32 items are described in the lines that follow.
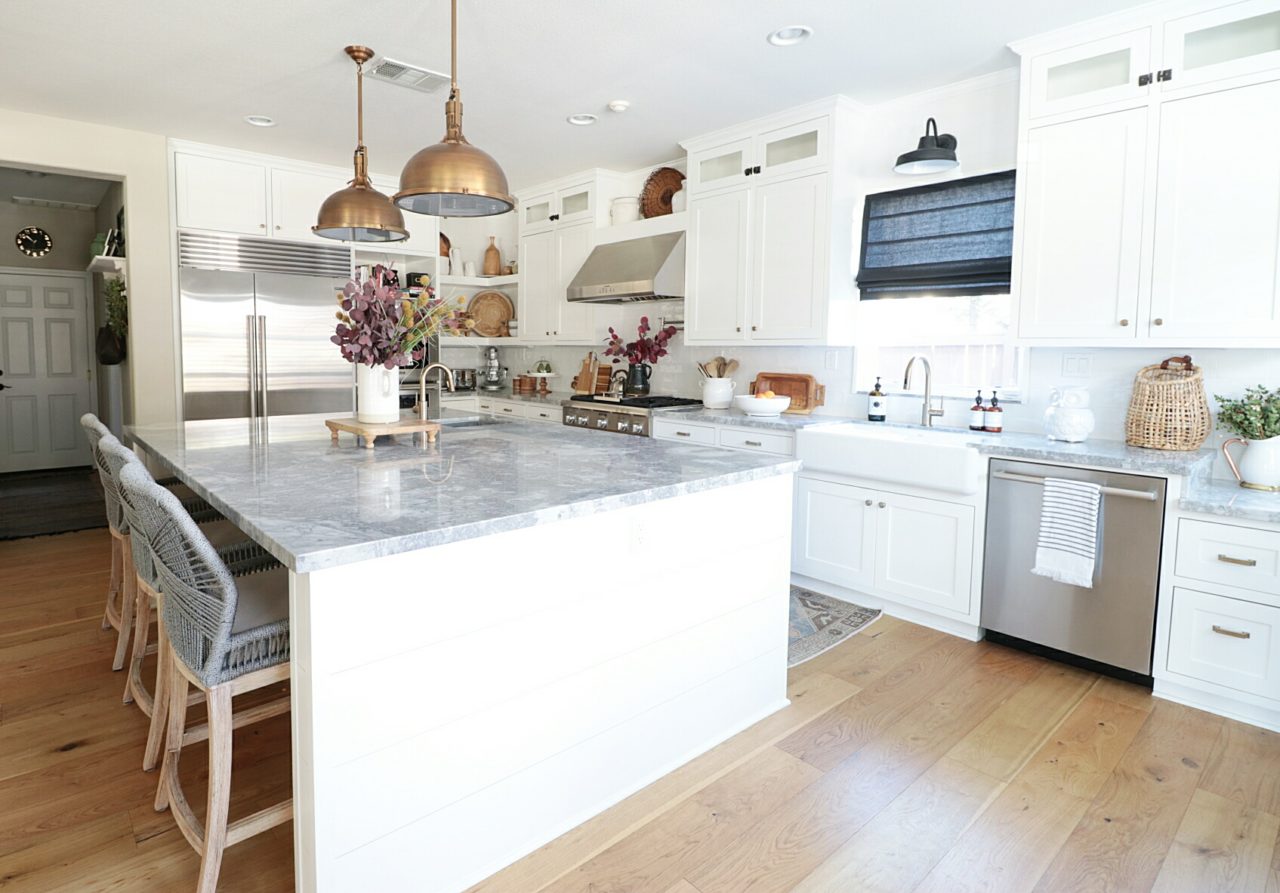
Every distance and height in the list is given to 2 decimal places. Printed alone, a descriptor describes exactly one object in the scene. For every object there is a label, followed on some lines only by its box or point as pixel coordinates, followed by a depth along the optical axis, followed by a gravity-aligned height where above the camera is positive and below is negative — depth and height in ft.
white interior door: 22.85 -0.08
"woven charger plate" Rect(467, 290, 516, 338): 21.27 +1.83
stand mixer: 21.77 +0.10
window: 12.05 +0.72
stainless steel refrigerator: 16.25 +0.96
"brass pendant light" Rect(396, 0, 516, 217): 6.99 +1.94
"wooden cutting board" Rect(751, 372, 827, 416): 14.30 -0.13
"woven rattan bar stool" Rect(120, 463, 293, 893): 5.15 -1.94
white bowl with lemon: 13.47 -0.42
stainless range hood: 15.44 +2.29
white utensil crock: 15.23 -0.25
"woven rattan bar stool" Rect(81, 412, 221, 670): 8.56 -1.82
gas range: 15.15 -0.70
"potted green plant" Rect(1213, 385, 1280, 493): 8.73 -0.50
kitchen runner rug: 10.34 -3.63
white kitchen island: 4.91 -2.02
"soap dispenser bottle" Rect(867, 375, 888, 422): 13.01 -0.39
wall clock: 22.81 +3.87
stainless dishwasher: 8.81 -2.47
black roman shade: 11.58 +2.39
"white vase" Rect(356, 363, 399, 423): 8.86 -0.23
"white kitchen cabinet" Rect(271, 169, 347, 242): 17.04 +4.02
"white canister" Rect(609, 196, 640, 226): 17.10 +3.89
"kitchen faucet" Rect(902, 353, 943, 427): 12.32 -0.33
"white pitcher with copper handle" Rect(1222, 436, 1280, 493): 8.89 -0.89
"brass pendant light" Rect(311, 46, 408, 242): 9.49 +2.09
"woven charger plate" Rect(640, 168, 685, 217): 16.67 +4.27
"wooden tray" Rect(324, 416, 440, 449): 8.54 -0.64
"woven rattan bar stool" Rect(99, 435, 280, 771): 6.74 -1.95
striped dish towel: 9.04 -1.79
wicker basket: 9.45 -0.25
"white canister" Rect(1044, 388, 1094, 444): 10.07 -0.41
